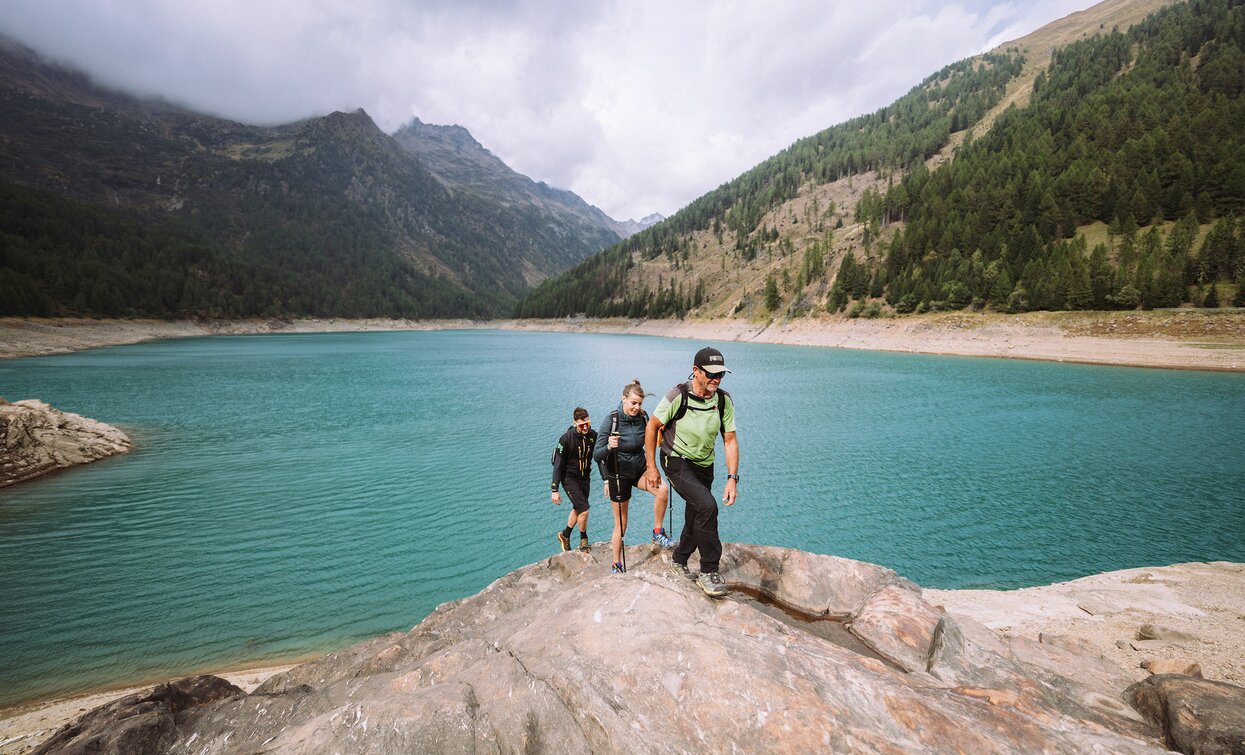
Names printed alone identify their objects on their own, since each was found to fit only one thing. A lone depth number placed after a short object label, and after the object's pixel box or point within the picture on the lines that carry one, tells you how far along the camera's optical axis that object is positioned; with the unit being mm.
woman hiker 7625
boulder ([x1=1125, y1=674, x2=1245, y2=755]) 3332
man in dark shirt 9148
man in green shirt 5742
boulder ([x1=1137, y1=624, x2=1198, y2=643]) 6137
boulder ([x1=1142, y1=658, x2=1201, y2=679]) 4914
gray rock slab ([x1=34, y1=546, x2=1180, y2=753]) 3100
